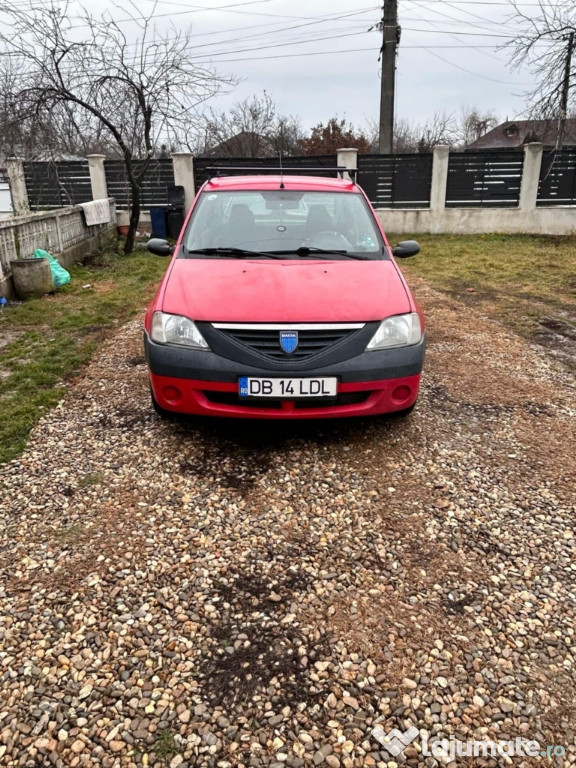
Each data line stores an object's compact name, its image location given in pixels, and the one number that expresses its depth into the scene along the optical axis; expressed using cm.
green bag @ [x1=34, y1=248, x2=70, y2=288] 864
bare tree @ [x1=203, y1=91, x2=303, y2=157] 2966
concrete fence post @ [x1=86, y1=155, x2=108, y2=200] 1553
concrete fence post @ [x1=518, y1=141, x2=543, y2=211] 1528
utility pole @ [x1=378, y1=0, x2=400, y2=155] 1709
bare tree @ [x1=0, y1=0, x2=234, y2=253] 1055
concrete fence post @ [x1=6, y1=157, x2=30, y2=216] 1454
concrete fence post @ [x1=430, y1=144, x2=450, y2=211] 1541
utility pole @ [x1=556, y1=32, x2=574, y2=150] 1097
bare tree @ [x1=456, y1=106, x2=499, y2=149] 5022
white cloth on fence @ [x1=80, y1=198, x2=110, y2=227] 1187
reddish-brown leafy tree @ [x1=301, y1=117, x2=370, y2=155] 3225
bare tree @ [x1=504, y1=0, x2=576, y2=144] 1108
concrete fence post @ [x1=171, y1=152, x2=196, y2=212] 1555
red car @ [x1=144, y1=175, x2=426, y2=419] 321
